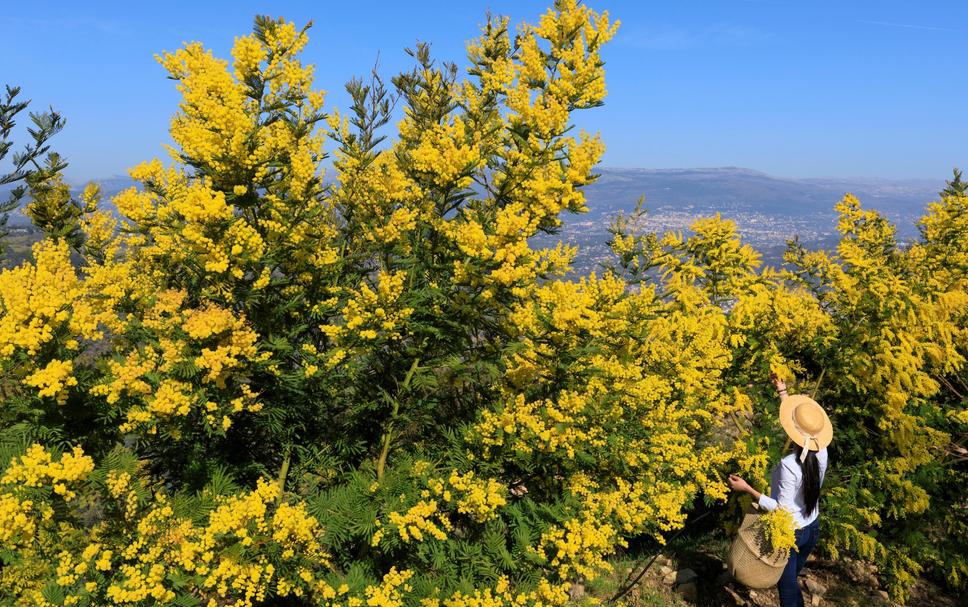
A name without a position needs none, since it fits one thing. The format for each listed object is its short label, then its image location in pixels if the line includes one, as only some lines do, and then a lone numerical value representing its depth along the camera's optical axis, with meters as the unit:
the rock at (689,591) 8.53
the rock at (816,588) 8.30
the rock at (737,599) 8.11
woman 5.47
